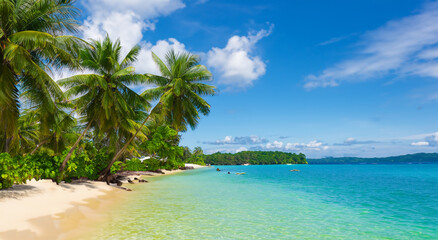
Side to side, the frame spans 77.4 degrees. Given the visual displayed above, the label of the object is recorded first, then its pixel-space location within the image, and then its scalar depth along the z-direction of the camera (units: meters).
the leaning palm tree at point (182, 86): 24.70
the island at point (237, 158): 173.38
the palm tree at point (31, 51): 11.20
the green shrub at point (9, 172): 11.46
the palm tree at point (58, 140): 24.53
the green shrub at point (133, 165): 36.56
